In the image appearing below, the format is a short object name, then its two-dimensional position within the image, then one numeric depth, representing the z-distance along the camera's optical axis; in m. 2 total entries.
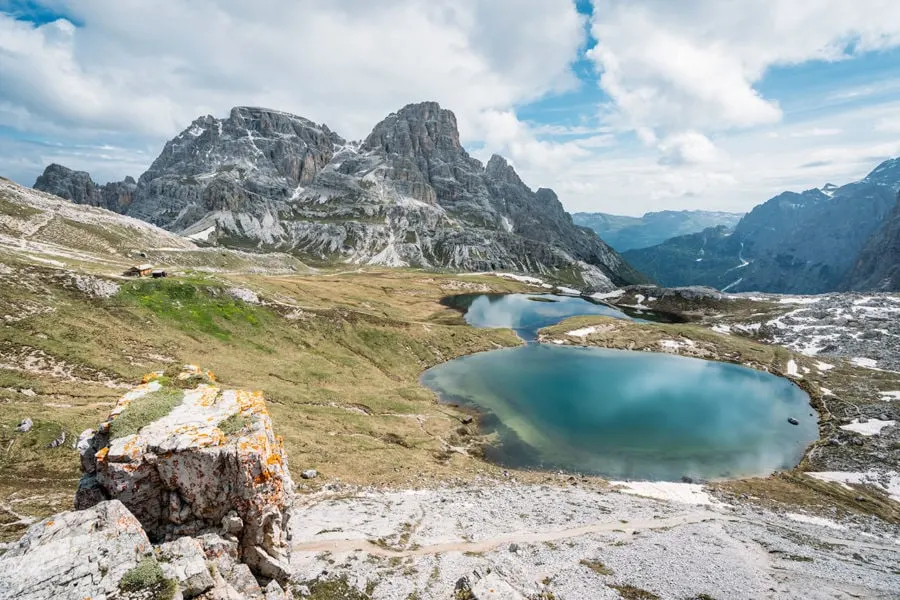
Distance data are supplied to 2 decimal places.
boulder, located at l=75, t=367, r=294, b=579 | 15.42
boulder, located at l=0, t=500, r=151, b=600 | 10.87
